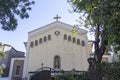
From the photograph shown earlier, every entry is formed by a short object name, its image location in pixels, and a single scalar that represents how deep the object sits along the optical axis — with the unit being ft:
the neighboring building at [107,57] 46.74
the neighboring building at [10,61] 48.44
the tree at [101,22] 14.95
